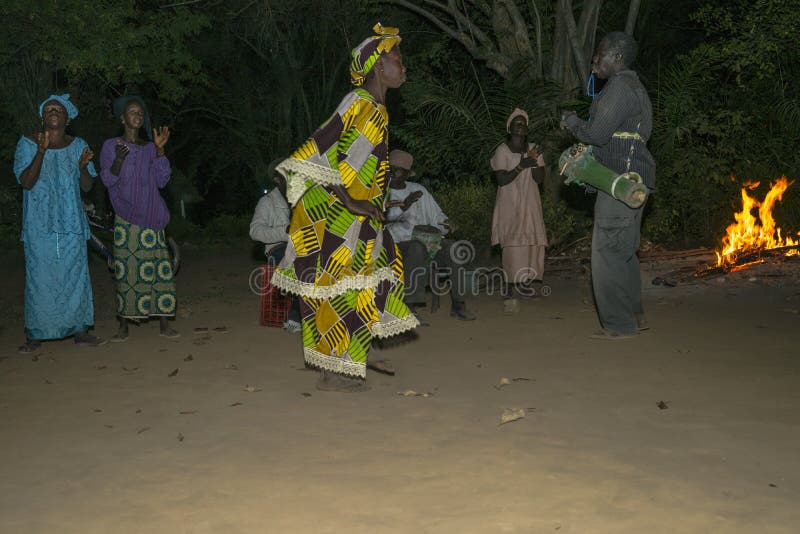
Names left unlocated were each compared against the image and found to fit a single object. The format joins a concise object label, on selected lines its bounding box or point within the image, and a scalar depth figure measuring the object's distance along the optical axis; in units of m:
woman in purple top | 8.11
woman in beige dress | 9.84
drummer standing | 7.55
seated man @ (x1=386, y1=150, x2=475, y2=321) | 9.22
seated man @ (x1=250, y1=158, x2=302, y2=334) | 8.81
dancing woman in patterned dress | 6.05
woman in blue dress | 7.88
